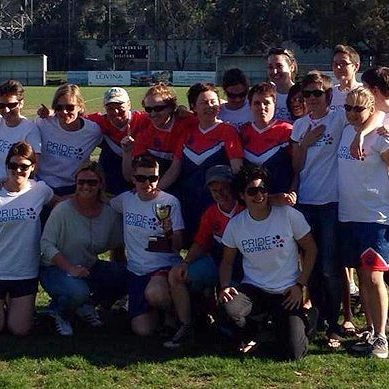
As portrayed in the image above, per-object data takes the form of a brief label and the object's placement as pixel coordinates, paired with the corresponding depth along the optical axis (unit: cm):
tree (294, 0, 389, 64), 5974
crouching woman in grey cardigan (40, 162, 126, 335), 632
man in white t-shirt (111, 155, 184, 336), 630
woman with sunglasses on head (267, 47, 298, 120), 711
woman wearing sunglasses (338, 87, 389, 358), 572
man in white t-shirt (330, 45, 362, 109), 665
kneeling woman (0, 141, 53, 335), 632
